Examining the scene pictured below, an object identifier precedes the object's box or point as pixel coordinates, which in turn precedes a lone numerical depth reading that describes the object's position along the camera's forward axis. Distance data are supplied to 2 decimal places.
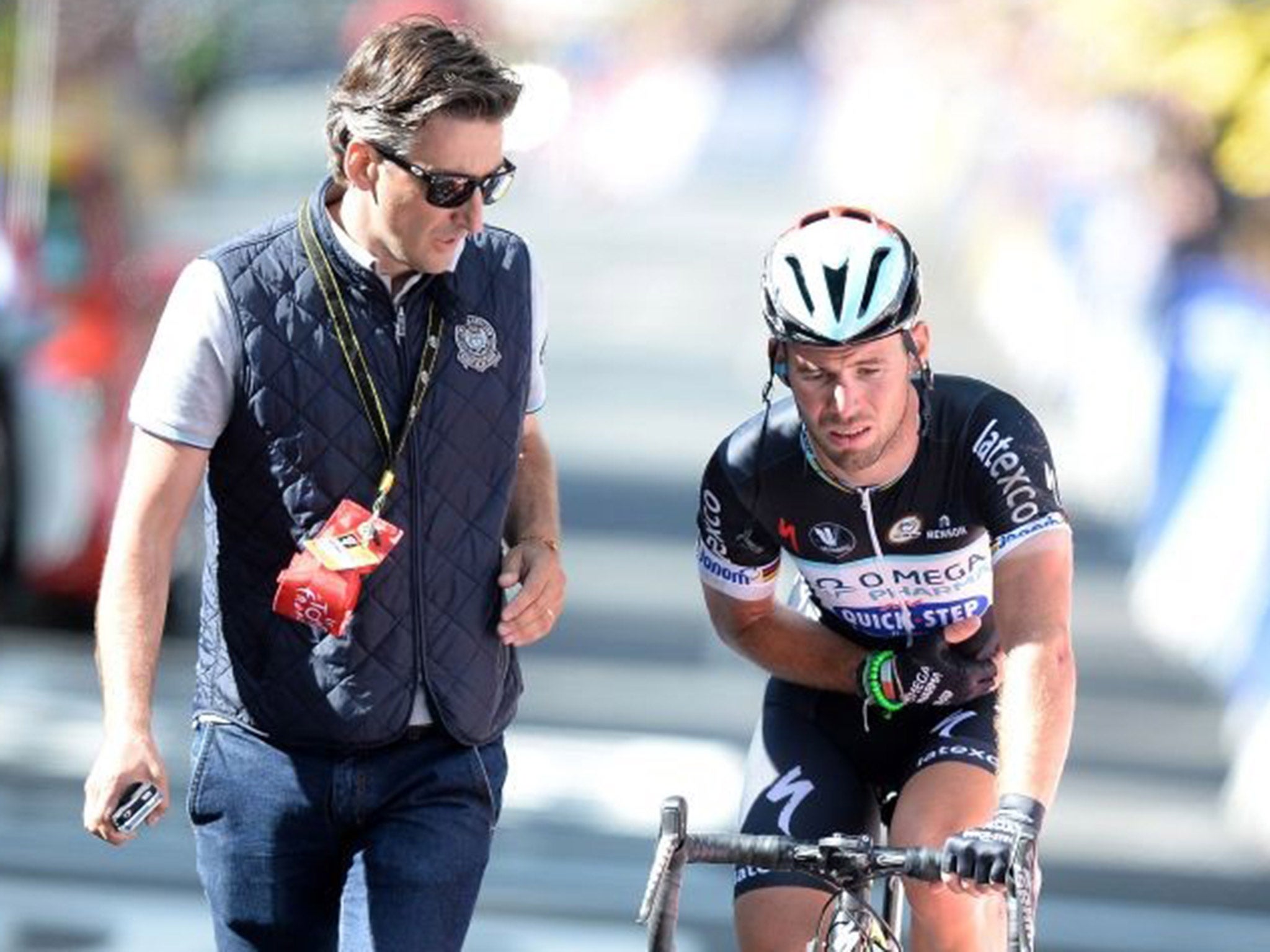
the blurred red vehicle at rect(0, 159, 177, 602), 29.83
